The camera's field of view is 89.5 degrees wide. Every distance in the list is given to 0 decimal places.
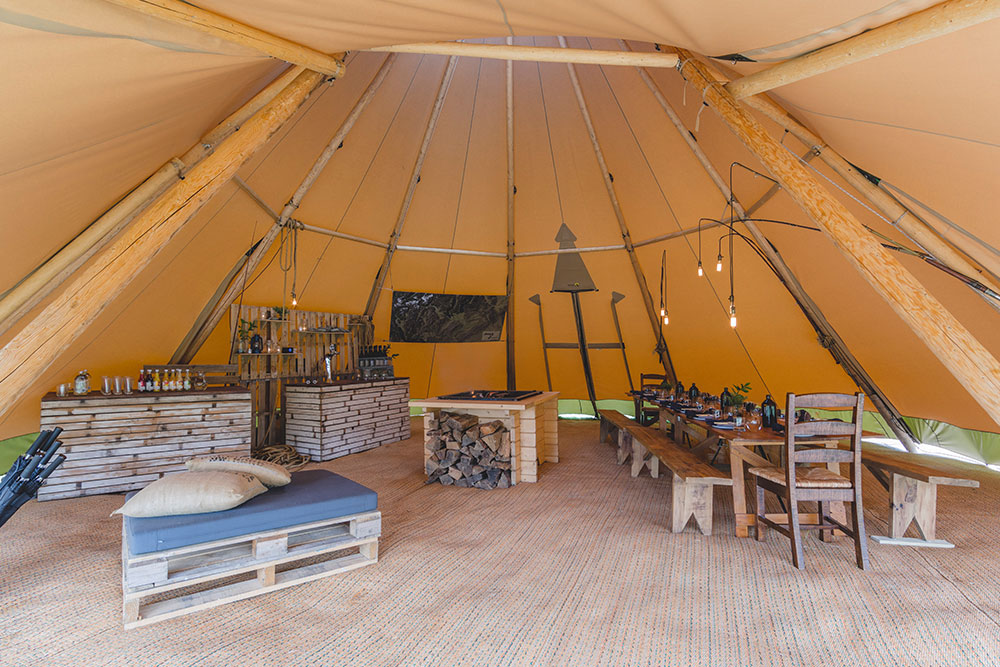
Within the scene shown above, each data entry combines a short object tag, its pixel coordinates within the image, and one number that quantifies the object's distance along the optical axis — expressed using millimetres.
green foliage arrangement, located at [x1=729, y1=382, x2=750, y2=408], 4699
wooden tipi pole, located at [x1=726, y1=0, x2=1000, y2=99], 2299
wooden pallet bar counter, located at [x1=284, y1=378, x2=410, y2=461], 6289
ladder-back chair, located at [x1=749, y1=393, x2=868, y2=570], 3111
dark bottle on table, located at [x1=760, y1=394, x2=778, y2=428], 4148
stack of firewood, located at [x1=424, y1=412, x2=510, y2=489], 5086
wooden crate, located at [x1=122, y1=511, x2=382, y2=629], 2484
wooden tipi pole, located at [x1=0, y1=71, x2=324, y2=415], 2582
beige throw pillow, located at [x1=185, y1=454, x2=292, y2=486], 3109
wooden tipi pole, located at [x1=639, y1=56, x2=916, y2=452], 5805
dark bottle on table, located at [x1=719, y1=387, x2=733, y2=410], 4879
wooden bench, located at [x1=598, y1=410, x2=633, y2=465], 6031
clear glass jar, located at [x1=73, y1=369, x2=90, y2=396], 4746
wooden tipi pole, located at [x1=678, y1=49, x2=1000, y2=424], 2744
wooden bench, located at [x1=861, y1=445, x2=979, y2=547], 3455
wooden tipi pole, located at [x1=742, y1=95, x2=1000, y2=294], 3764
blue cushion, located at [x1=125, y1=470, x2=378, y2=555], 2527
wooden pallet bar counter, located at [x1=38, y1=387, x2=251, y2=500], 4570
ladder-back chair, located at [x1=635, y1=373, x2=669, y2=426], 7258
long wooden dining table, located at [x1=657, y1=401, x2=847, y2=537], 3646
